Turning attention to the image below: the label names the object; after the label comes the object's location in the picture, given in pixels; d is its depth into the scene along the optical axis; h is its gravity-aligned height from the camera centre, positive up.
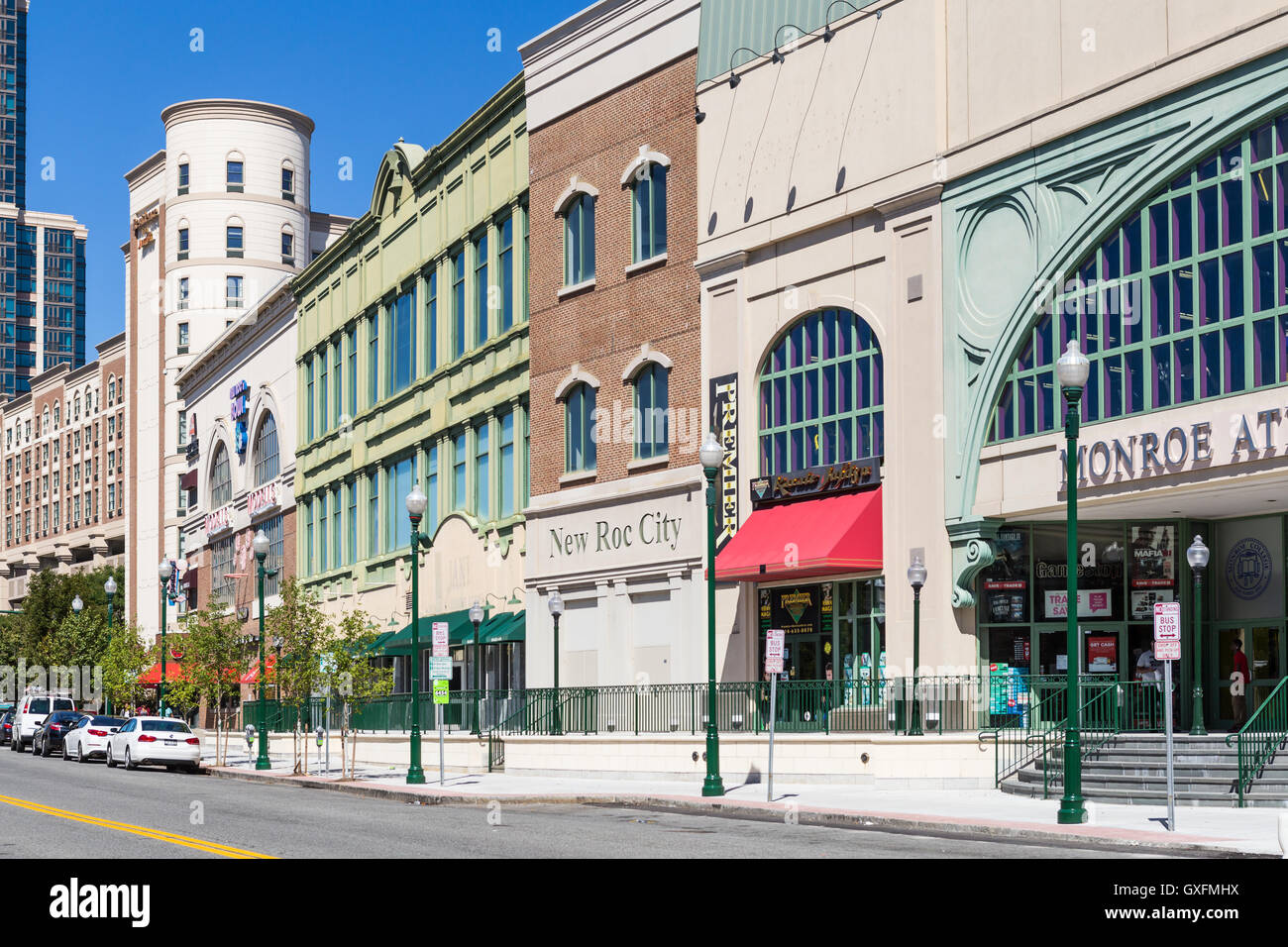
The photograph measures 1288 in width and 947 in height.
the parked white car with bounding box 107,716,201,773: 43.16 -3.61
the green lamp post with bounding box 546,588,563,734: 39.22 -0.09
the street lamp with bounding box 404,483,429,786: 33.03 -0.51
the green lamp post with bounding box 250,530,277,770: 43.38 +0.75
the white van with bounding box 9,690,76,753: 58.75 -3.82
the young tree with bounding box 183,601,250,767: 49.47 -1.58
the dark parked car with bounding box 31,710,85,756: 52.66 -3.97
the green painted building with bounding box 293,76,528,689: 46.59 +7.01
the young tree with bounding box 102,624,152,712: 60.53 -2.10
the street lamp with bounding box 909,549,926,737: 31.33 +0.25
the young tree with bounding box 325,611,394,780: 38.25 -1.56
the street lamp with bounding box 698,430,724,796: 28.14 -0.09
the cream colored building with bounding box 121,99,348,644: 92.81 +20.56
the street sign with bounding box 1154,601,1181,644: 20.88 -0.33
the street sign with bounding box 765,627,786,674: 25.77 -0.81
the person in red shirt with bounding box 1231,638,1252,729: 29.02 -1.79
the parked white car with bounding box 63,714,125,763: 47.59 -3.74
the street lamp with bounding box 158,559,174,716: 55.42 +1.16
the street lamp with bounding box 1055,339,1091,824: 21.38 +0.29
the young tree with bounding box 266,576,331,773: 40.03 -0.91
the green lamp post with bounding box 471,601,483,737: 43.63 -0.32
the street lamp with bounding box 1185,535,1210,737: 27.59 -0.07
